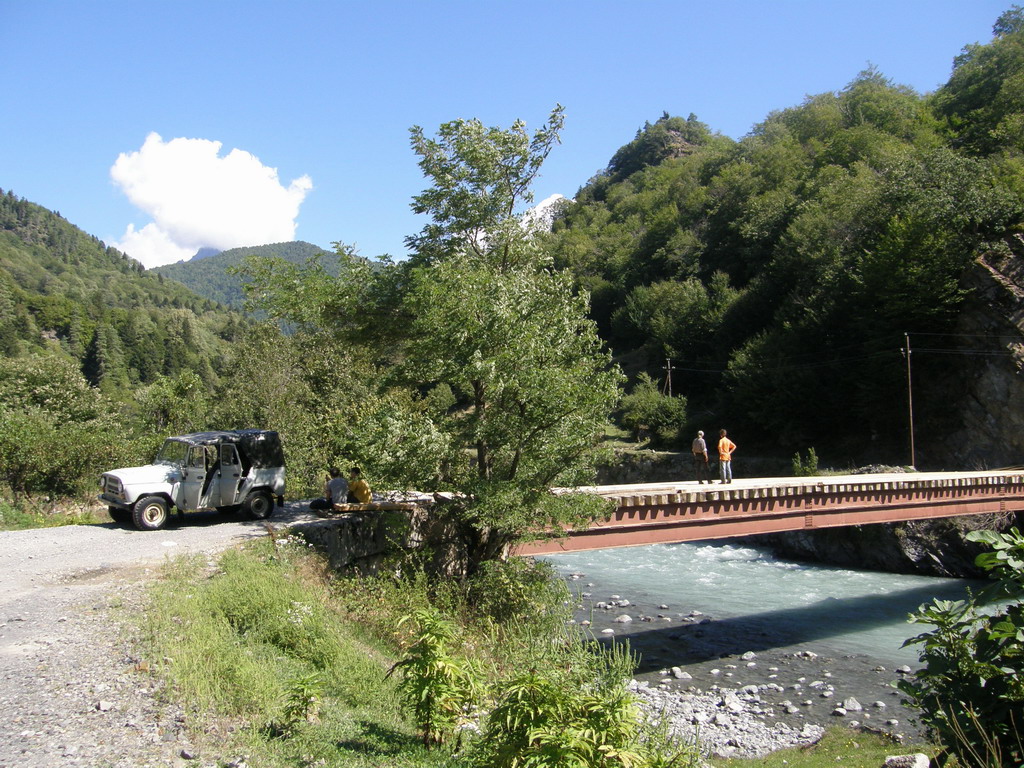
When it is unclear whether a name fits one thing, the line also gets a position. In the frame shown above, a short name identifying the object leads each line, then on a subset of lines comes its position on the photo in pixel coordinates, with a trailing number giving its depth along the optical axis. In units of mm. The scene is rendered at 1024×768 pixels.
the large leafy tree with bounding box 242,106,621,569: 13406
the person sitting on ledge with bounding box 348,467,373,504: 15984
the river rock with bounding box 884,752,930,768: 7613
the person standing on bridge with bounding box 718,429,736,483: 20188
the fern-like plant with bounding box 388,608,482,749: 6020
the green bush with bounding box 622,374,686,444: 51688
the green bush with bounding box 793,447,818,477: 32844
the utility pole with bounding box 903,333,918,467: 32762
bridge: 16938
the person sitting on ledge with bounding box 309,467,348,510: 15820
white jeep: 14906
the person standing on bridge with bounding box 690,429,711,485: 20938
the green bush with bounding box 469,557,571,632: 13685
